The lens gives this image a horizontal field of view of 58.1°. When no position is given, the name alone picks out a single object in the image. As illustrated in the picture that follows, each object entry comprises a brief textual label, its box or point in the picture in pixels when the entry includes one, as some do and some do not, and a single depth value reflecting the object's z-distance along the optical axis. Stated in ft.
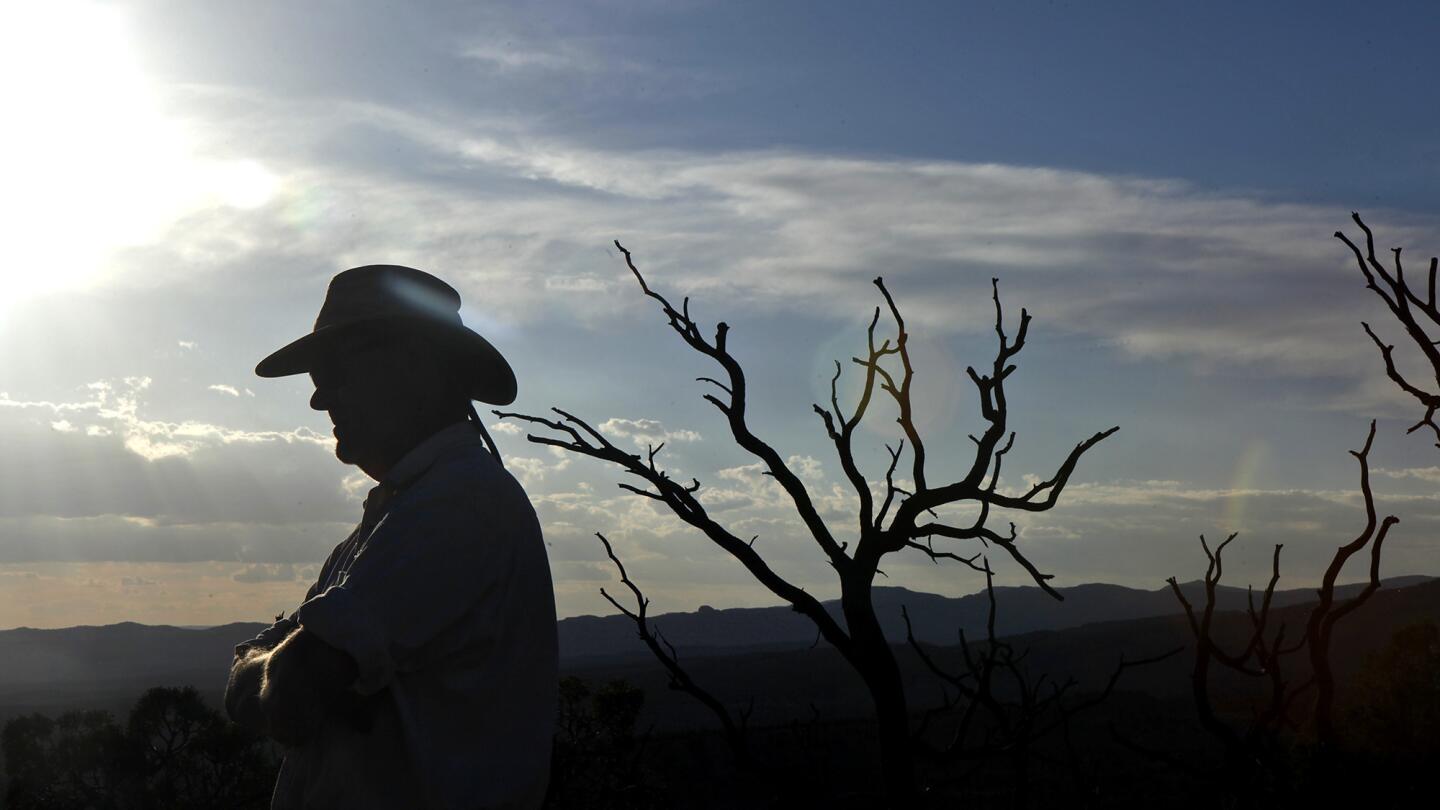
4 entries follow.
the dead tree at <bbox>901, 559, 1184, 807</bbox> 15.02
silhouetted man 8.41
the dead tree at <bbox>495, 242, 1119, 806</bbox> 14.25
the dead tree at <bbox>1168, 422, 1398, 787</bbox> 11.56
